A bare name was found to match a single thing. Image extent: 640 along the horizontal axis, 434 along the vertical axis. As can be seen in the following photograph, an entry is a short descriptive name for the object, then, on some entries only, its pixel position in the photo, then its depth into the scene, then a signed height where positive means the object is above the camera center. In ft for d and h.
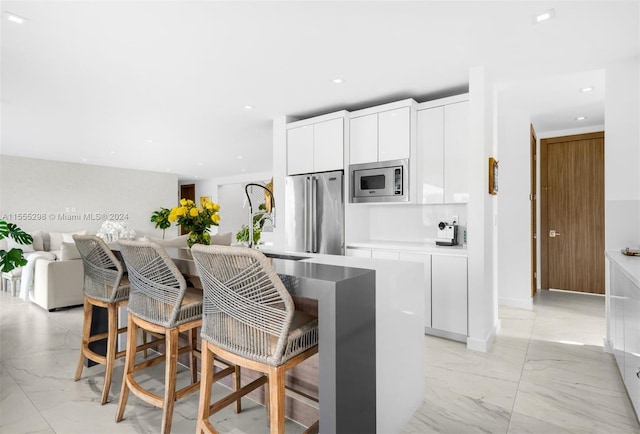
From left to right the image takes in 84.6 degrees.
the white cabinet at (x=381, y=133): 11.79 +2.97
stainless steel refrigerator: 12.82 +0.19
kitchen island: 4.11 -1.62
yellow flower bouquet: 6.91 +0.02
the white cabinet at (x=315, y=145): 13.11 +2.82
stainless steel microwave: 11.88 +1.27
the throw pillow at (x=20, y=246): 20.20 -1.57
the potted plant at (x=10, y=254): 8.25 -0.82
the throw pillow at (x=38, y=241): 21.93 -1.32
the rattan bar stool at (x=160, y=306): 5.66 -1.46
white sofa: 13.87 -2.48
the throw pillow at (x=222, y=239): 14.15 -0.82
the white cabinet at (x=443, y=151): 11.16 +2.18
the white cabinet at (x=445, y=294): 10.35 -2.30
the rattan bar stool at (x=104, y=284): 6.99 -1.36
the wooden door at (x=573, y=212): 16.07 +0.22
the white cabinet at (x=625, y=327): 6.30 -2.32
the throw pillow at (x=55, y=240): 23.17 -1.33
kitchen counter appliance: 11.62 -0.59
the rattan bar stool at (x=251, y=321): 4.08 -1.29
